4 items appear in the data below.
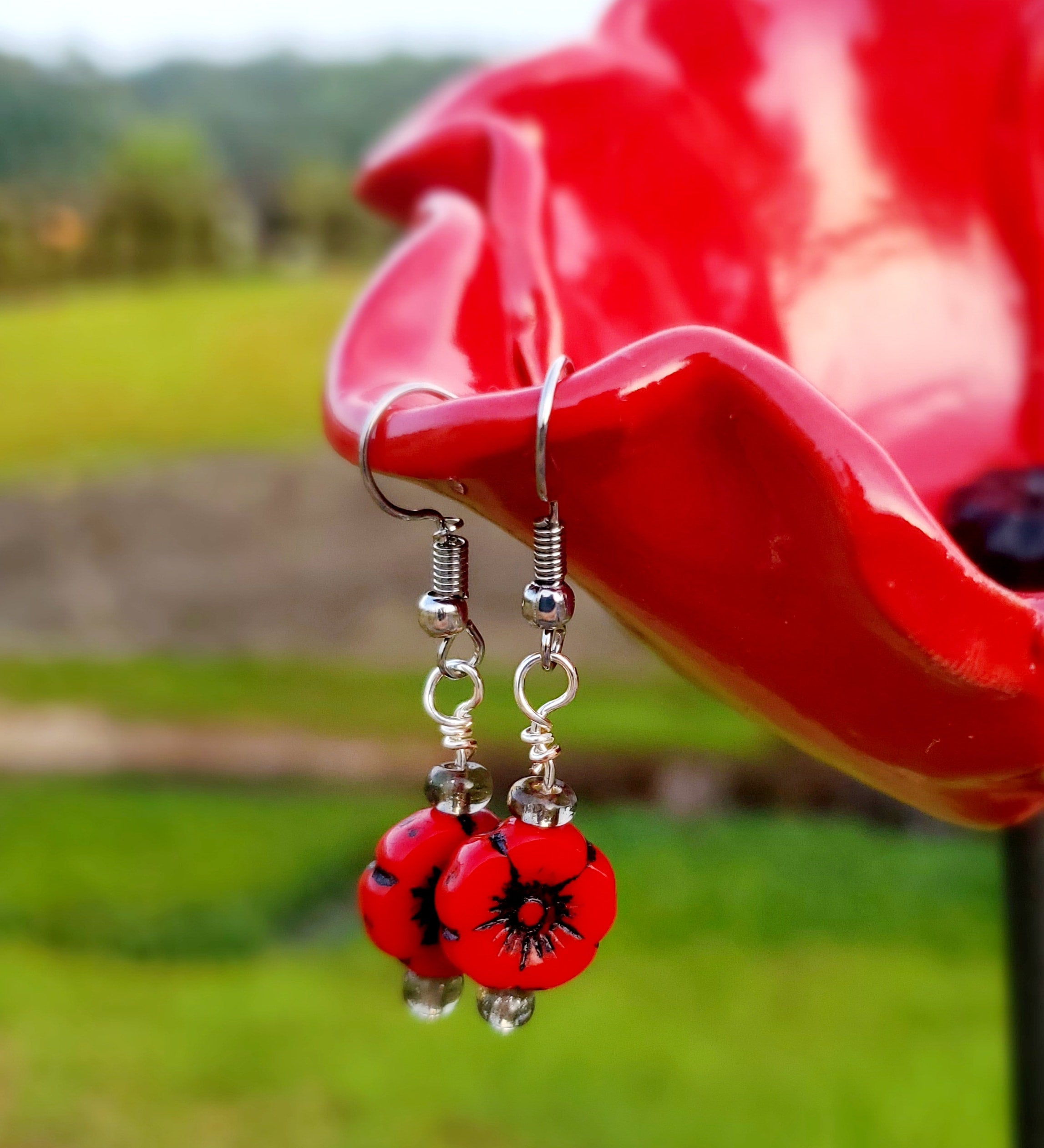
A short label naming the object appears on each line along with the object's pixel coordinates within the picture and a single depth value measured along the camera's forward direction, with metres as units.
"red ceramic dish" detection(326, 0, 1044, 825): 0.13
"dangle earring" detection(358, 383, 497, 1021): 0.14
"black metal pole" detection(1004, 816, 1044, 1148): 0.19
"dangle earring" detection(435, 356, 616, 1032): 0.14
